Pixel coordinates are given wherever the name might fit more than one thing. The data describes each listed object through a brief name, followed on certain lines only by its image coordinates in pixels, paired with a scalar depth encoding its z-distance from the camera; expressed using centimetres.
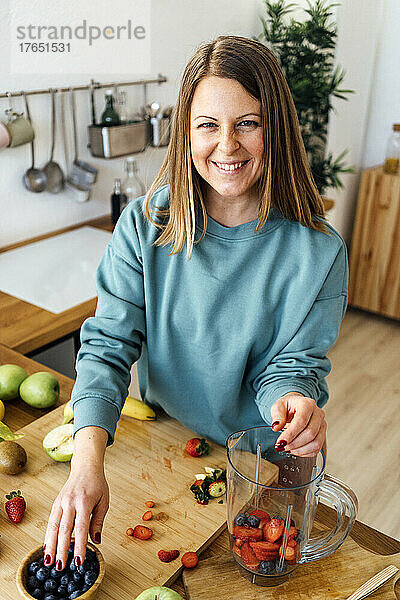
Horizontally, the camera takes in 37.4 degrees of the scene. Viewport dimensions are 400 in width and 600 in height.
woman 96
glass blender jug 80
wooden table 90
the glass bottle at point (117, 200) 235
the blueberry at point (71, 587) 77
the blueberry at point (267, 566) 81
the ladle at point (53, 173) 216
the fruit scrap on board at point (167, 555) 85
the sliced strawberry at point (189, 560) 85
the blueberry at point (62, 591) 76
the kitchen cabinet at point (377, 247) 310
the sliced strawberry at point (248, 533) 82
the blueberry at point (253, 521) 82
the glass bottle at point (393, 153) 310
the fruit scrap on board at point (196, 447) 106
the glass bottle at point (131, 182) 237
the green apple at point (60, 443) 102
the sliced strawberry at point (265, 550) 81
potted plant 266
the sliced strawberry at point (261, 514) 81
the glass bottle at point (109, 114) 226
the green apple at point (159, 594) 76
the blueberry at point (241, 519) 83
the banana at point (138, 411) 114
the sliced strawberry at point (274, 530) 80
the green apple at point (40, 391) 117
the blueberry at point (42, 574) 77
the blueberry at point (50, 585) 76
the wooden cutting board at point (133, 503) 84
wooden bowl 75
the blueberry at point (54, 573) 78
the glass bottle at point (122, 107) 229
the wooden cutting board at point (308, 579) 81
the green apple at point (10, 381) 119
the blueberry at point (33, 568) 78
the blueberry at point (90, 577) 78
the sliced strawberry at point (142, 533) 89
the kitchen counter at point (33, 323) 158
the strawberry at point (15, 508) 90
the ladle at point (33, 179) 213
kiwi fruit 99
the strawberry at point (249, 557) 82
